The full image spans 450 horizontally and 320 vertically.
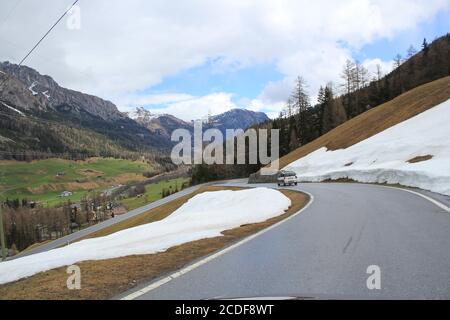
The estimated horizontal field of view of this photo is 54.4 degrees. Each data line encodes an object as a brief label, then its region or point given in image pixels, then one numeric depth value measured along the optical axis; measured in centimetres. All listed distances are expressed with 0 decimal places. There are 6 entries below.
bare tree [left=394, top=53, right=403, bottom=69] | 12769
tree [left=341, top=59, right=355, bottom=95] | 11600
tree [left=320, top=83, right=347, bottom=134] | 10112
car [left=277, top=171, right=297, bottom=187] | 4697
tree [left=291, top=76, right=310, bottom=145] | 10594
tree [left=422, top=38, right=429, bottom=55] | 13073
